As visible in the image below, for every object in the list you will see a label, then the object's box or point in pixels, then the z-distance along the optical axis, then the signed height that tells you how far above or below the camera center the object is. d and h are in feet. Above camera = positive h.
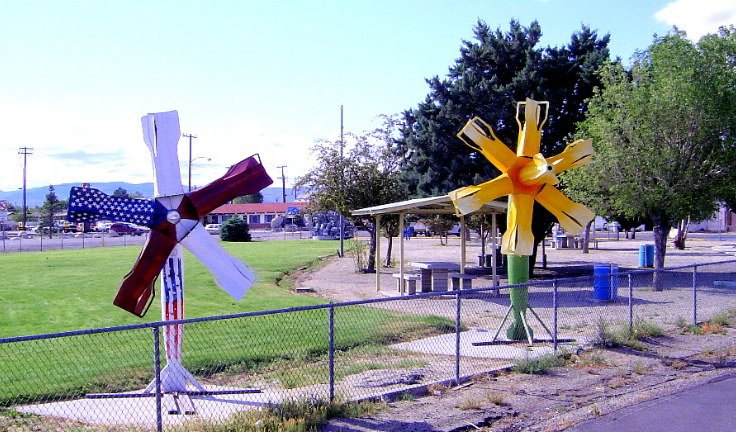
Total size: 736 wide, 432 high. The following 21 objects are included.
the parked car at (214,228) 240.32 -1.25
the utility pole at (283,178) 395.57 +26.29
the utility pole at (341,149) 108.12 +11.80
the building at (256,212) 333.37 +6.23
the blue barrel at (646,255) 100.35 -4.09
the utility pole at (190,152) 204.08 +23.02
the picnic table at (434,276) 70.85 -5.18
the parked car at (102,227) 324.48 -1.46
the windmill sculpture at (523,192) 39.78 +2.00
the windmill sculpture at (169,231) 28.91 -0.29
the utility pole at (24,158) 301.22 +29.15
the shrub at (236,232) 196.44 -2.06
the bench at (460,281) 69.43 -5.63
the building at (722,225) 243.60 +0.72
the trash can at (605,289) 63.10 -5.75
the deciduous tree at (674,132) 65.92 +9.14
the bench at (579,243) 152.85 -3.70
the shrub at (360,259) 101.47 -5.11
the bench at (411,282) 72.13 -5.91
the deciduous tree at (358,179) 104.94 +7.01
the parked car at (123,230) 267.45 -2.39
